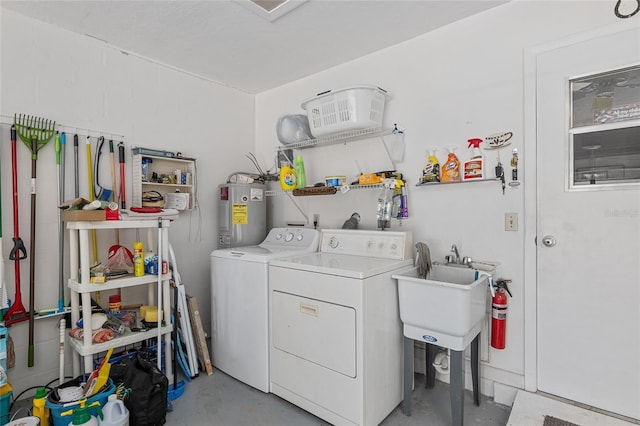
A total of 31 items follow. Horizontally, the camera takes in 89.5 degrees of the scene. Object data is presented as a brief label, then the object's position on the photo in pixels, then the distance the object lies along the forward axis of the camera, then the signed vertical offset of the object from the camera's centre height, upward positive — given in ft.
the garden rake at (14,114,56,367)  6.83 +1.46
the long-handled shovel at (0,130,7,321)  6.17 -1.56
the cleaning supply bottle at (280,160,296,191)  8.96 +0.89
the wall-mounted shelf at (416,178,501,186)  6.70 +0.58
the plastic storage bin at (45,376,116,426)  5.21 -3.16
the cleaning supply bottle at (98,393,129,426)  5.22 -3.34
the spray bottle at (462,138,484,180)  6.89 +0.95
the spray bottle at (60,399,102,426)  4.95 -3.17
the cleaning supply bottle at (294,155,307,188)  8.96 +1.03
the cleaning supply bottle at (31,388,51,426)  5.40 -3.31
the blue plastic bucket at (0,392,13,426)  5.43 -3.30
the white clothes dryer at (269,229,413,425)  5.66 -2.35
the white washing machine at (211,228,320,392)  7.06 -2.27
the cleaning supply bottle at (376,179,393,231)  7.98 +0.02
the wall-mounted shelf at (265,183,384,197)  7.74 +0.55
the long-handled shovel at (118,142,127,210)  8.31 +0.81
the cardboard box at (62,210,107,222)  6.10 -0.06
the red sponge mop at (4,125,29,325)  6.73 -0.80
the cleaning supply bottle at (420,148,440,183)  7.38 +0.89
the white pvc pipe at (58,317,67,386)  6.16 -2.51
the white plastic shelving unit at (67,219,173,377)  6.12 -1.53
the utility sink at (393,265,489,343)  5.49 -1.76
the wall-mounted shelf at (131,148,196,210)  8.43 +0.93
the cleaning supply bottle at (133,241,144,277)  7.00 -1.07
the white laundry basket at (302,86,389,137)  7.66 +2.47
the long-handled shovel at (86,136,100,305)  7.71 +0.40
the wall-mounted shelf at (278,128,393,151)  8.07 +1.91
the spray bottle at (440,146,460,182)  7.18 +0.89
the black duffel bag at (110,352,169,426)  5.74 -3.27
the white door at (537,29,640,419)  5.59 -0.44
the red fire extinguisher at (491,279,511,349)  6.43 -2.24
